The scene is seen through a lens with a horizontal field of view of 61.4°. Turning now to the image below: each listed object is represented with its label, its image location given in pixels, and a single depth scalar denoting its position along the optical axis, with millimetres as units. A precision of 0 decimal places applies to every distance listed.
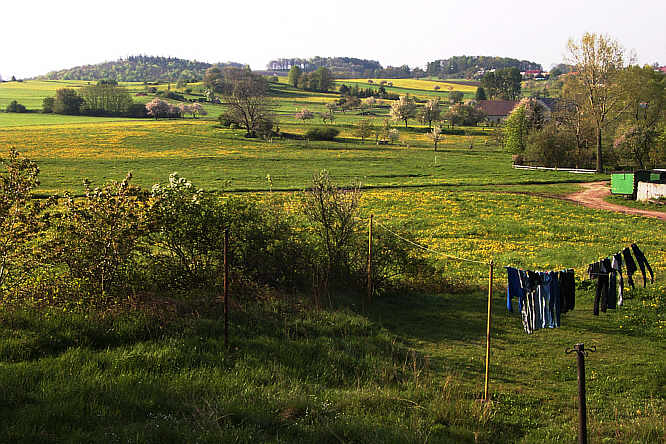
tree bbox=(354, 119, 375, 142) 90438
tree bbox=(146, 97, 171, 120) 104875
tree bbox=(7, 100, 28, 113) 105500
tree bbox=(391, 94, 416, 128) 116125
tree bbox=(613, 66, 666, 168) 59031
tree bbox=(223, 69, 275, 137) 87362
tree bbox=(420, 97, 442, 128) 116781
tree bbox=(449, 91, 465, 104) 159500
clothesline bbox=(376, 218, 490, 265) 14949
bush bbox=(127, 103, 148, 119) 107875
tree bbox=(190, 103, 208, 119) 115688
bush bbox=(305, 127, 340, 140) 86125
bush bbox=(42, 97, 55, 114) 106669
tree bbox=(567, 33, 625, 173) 52875
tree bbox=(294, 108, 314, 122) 112438
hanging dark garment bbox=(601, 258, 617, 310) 12170
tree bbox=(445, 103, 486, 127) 118125
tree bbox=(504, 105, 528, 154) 72000
